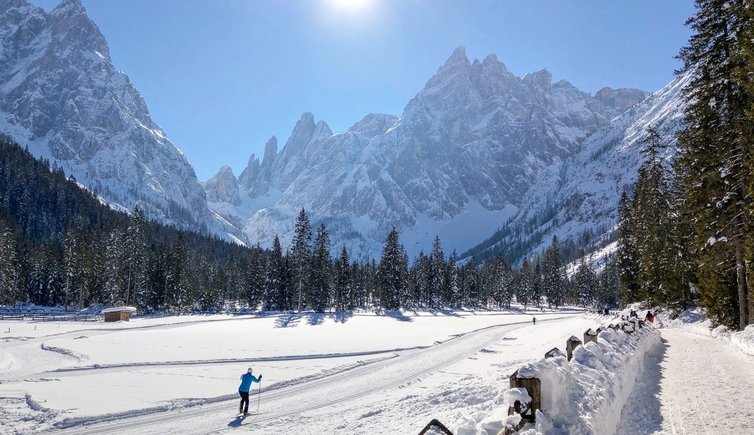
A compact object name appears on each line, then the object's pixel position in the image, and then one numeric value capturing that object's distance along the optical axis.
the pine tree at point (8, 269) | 76.88
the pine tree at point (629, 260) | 56.91
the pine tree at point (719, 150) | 21.72
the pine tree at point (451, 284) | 111.50
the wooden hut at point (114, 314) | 58.94
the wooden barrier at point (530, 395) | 6.36
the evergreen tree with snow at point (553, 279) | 127.38
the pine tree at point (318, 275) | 84.19
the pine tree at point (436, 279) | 104.00
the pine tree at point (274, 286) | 85.94
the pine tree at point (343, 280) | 93.19
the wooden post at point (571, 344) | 12.33
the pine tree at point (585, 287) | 122.19
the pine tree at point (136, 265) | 81.81
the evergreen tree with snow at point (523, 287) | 131.24
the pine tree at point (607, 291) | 115.00
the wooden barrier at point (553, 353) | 9.25
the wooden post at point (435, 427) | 5.37
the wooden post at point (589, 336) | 14.83
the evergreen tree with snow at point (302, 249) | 82.00
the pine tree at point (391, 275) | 88.19
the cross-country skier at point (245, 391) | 16.09
